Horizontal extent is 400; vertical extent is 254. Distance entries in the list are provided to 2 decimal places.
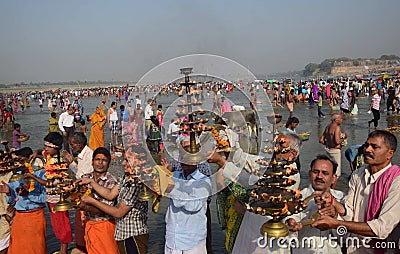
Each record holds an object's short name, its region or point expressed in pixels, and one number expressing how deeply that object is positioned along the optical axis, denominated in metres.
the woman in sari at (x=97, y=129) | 12.30
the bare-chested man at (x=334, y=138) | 7.72
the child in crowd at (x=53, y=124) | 14.23
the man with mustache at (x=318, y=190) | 3.37
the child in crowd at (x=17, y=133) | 11.77
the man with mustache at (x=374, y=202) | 2.94
